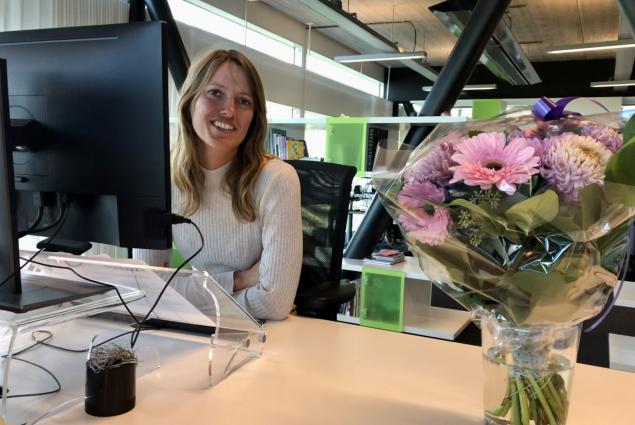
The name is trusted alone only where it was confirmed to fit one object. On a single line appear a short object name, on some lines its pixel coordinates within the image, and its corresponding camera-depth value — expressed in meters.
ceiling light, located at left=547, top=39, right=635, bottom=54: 5.58
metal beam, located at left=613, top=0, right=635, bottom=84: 4.32
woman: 1.54
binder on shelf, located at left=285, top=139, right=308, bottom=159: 4.28
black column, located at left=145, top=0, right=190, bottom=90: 4.47
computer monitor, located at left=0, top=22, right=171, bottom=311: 0.89
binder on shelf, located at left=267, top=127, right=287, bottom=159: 4.26
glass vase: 0.70
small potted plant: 0.80
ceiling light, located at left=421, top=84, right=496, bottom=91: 9.09
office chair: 2.01
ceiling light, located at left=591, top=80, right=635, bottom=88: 7.73
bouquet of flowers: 0.60
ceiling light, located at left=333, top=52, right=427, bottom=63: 6.41
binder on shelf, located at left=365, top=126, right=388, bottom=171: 3.71
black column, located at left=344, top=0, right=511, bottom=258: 3.86
